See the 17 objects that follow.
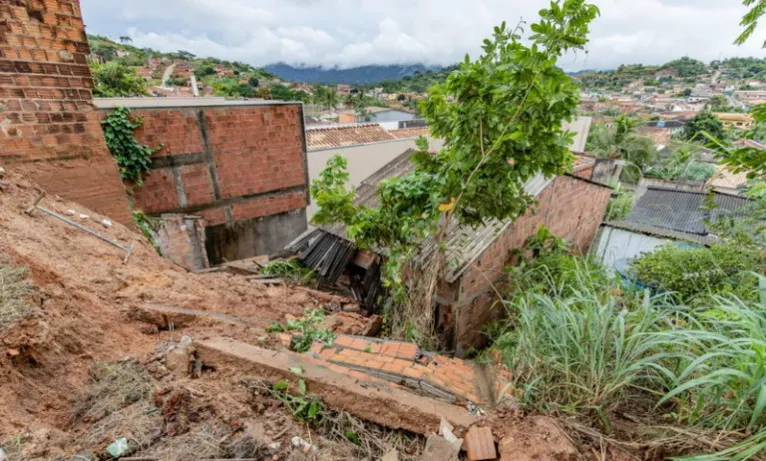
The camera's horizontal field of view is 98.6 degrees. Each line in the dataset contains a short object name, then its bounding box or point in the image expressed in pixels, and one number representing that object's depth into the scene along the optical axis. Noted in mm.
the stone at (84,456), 1387
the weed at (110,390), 1684
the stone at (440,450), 1731
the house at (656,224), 8539
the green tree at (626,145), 23516
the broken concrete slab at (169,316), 2523
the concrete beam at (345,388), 1978
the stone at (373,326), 4124
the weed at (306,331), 2916
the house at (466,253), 4758
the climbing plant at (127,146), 5805
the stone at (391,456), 1763
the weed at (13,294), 1712
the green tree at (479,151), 2721
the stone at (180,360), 2072
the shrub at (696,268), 4672
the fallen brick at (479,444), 1733
